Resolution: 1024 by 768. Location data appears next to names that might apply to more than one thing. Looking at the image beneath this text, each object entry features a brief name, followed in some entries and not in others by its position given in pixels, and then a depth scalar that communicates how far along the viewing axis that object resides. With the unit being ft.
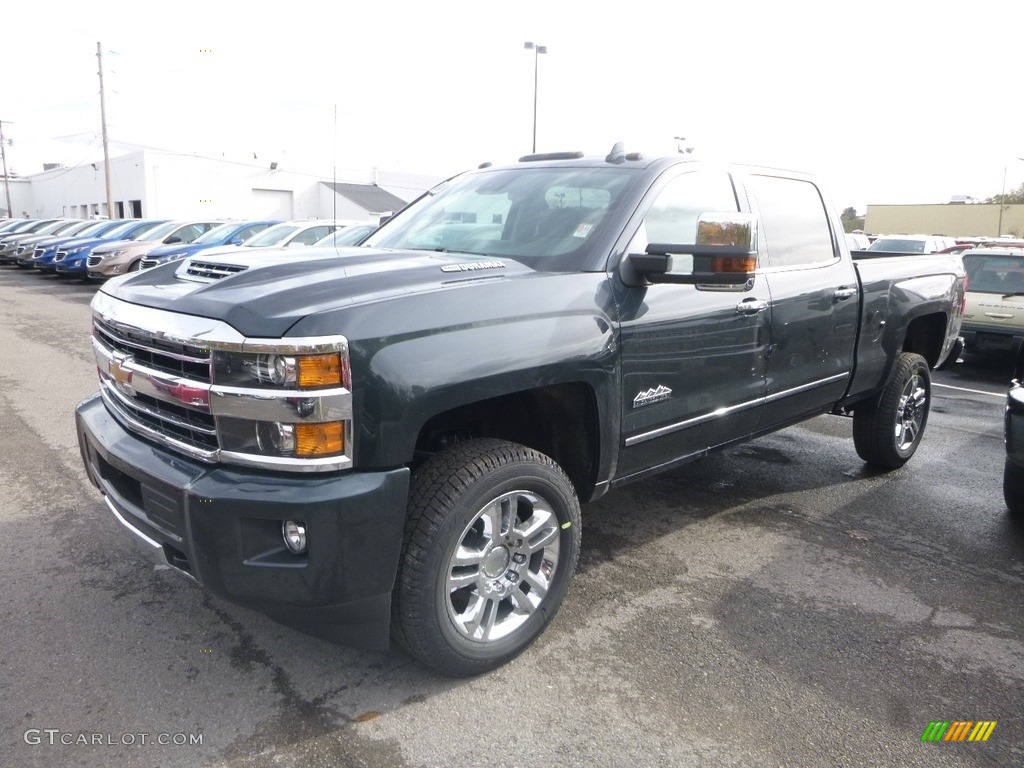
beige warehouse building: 177.17
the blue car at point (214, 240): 51.01
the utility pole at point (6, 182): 206.49
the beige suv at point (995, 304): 32.73
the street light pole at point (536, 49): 84.07
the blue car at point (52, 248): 63.93
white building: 141.18
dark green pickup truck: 8.23
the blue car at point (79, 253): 59.88
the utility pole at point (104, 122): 126.84
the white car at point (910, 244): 57.57
